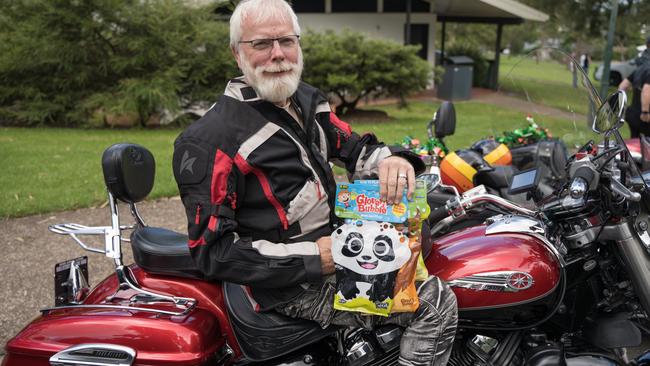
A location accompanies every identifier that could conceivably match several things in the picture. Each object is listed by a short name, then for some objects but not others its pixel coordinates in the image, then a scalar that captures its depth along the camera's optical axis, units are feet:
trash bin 59.62
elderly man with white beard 6.11
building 61.93
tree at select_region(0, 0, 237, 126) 38.78
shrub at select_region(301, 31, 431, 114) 42.63
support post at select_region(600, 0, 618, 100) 31.12
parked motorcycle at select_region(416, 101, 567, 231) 11.33
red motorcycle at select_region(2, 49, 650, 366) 6.55
